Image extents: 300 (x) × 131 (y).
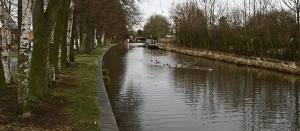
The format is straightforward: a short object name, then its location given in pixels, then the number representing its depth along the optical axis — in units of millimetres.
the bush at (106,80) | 16812
